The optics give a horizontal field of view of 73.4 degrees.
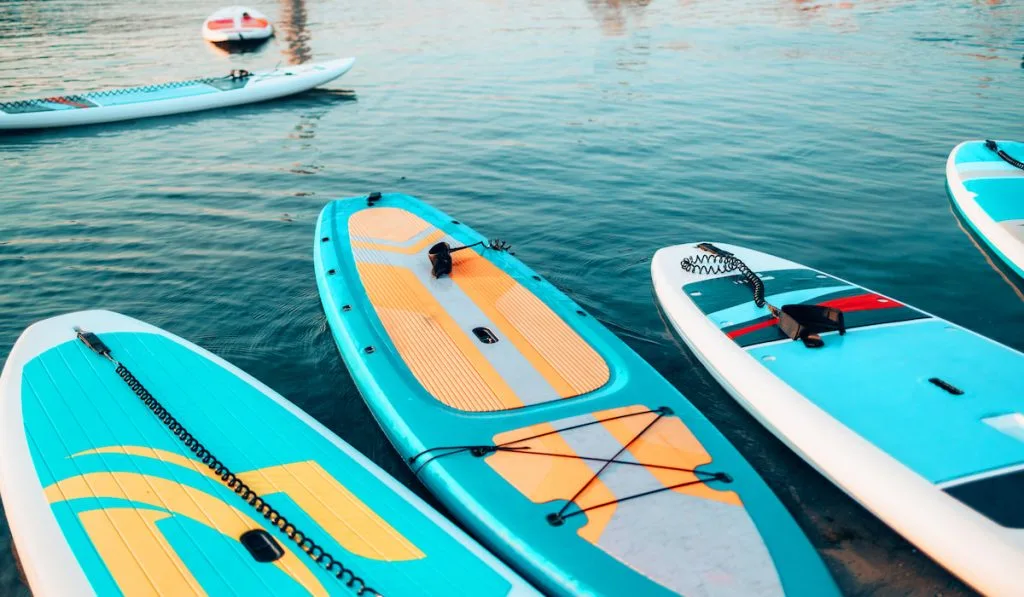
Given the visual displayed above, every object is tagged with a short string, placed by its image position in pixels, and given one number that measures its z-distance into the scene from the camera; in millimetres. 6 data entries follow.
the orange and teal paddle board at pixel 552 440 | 4266
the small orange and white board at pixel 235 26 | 26875
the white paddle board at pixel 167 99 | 16000
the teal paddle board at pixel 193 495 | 4059
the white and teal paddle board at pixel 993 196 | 8852
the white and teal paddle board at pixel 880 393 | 4543
